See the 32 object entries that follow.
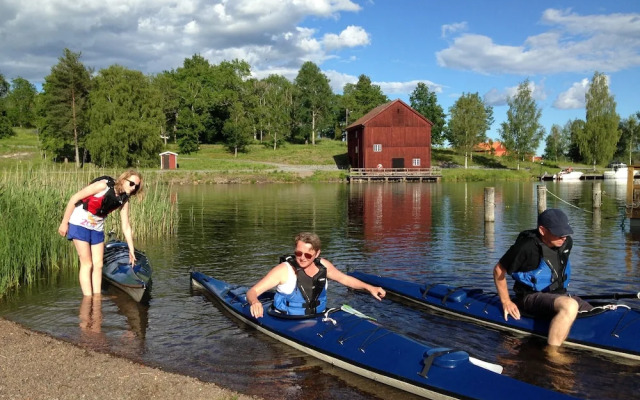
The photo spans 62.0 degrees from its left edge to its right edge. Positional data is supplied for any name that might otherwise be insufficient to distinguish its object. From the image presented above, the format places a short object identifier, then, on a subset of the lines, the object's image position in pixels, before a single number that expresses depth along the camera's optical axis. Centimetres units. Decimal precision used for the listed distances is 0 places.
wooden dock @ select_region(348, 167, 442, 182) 5816
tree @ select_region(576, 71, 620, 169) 7694
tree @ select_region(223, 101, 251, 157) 7604
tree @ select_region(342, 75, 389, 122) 10112
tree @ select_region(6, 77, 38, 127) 9881
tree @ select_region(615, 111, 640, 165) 8994
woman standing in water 863
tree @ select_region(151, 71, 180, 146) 8094
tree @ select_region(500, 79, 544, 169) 7488
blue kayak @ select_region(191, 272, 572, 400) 534
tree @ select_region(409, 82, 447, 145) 9319
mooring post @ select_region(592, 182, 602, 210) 2619
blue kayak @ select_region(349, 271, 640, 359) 695
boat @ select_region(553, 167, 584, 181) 6160
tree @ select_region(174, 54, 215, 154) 7856
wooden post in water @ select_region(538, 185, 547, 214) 2256
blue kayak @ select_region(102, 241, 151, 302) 1003
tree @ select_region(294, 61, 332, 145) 9606
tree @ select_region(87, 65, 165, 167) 5603
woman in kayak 695
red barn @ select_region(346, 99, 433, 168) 6316
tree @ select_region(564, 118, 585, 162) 8049
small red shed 6234
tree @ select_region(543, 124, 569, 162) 11919
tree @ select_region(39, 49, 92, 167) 6253
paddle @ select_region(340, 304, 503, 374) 588
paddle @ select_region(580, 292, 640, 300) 835
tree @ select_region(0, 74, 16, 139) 8100
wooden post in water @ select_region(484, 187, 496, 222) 2209
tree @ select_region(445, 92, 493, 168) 7412
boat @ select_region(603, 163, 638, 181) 6359
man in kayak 681
